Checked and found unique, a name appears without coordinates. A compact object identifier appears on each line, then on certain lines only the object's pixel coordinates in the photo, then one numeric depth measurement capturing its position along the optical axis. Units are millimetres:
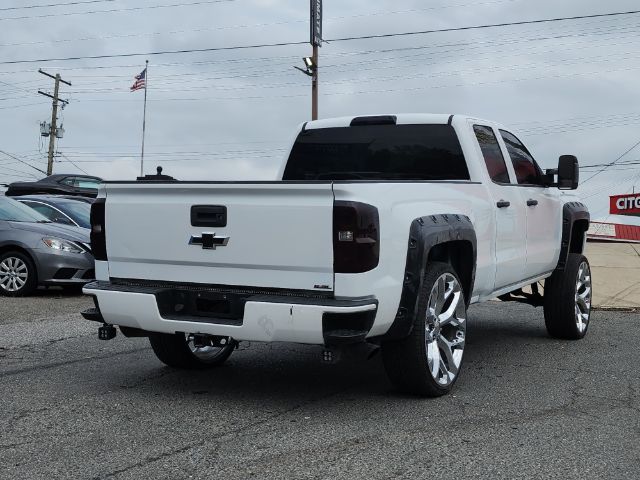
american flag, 37531
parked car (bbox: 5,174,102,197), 19875
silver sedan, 10672
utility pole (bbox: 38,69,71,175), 48656
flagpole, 42125
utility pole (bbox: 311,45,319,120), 29016
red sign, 43125
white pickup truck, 4406
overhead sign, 29203
